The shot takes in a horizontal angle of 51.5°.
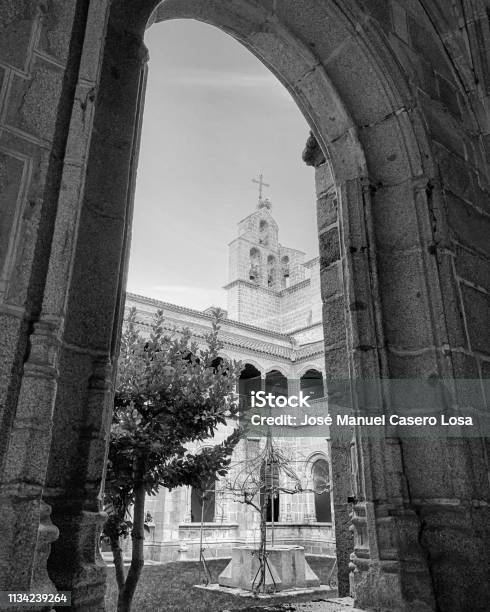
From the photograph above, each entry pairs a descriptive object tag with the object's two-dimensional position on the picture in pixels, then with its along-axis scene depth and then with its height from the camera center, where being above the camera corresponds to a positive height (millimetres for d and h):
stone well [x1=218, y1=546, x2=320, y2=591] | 7309 -982
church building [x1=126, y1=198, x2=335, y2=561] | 13172 +934
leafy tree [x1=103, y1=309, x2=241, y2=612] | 3197 +465
